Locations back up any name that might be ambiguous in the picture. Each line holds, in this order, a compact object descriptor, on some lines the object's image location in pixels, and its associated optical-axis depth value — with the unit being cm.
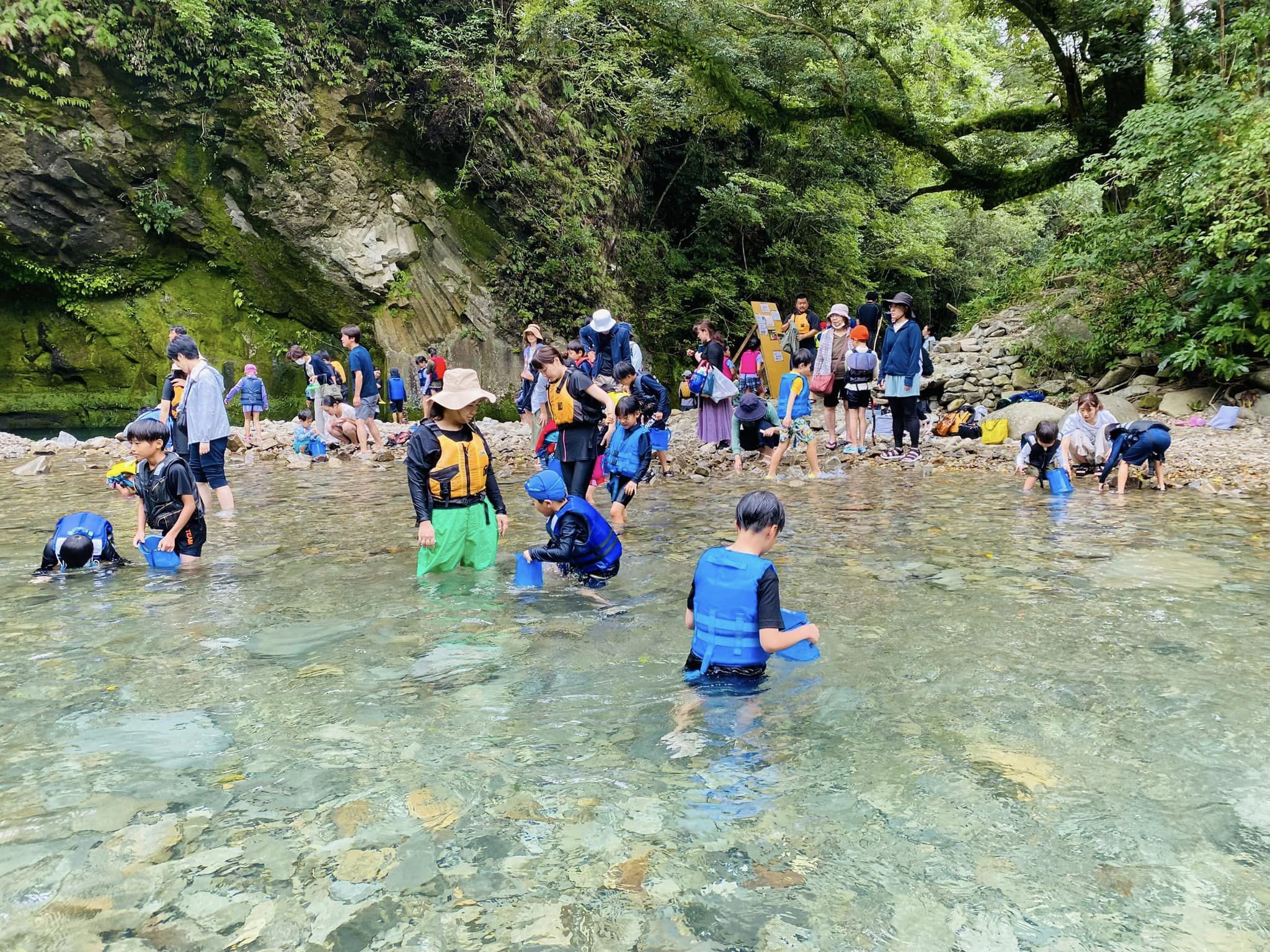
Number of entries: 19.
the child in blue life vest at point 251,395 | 1691
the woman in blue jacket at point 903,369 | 1242
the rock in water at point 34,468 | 1366
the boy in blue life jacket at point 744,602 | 420
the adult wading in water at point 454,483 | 612
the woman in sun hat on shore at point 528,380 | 1328
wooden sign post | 1786
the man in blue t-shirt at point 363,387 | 1426
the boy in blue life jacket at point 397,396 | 1966
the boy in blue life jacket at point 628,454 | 790
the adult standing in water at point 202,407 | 861
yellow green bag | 1444
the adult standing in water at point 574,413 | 779
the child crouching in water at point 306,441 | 1551
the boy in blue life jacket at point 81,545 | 705
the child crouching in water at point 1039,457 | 1029
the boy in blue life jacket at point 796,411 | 1181
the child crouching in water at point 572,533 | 615
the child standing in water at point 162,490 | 666
